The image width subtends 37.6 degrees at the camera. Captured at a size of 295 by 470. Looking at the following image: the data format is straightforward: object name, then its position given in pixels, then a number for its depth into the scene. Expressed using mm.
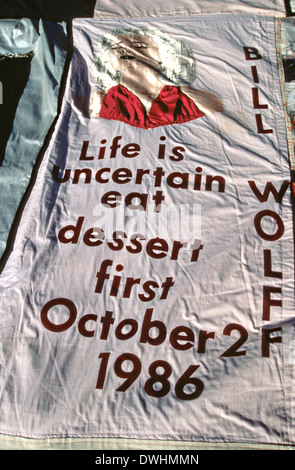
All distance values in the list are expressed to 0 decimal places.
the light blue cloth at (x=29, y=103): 1823
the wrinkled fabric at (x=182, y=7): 2041
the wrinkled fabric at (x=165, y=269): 1361
